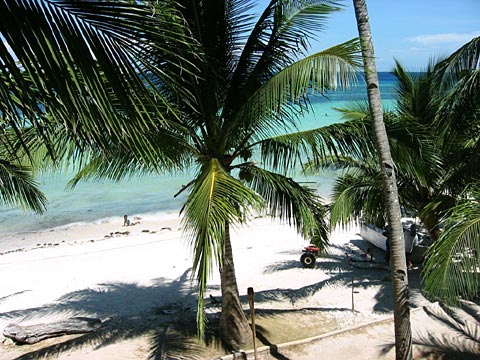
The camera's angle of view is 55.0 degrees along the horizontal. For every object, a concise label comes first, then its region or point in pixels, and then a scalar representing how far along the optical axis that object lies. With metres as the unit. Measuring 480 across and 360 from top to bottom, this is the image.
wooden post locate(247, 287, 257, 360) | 6.42
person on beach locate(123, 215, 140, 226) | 20.83
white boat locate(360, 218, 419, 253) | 11.30
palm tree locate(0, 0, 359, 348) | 4.58
